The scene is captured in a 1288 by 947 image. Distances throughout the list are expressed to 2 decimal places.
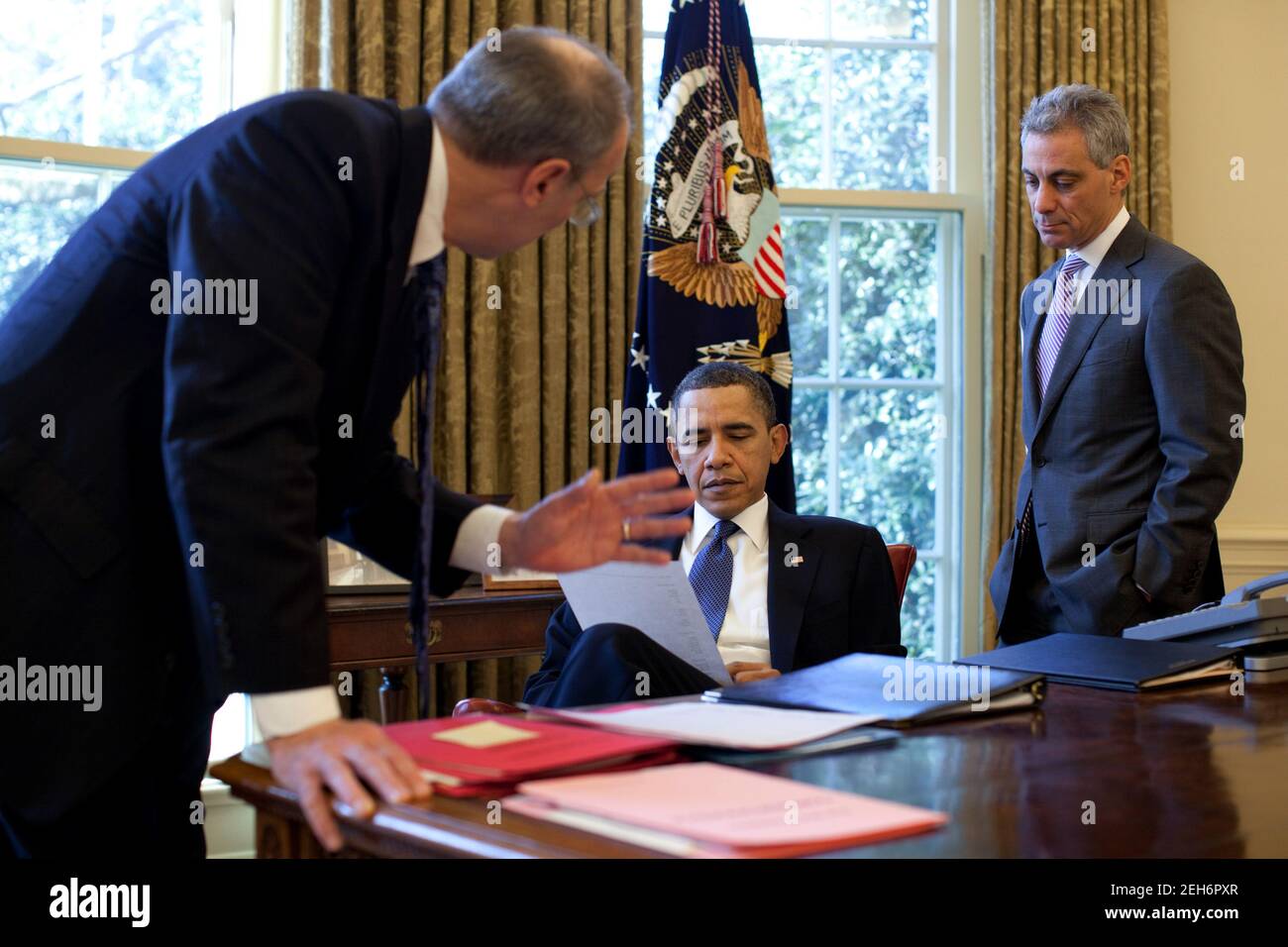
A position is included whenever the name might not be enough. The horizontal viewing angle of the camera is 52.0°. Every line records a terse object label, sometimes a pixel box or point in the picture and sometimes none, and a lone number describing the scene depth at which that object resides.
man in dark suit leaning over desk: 1.28
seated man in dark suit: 2.81
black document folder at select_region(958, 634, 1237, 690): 1.96
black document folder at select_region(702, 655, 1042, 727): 1.66
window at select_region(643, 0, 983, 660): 5.11
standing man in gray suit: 2.96
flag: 4.30
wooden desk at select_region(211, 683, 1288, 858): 1.06
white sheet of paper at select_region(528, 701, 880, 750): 1.38
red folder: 1.18
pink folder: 1.00
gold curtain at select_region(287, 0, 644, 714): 4.29
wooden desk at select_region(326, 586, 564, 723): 3.35
